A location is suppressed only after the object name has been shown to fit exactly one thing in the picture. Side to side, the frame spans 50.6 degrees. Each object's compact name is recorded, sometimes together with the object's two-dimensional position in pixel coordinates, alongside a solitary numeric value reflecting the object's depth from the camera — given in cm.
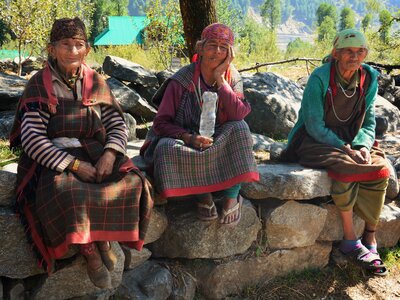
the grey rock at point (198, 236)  303
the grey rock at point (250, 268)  317
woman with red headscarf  271
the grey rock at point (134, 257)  288
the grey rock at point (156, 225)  289
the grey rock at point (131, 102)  463
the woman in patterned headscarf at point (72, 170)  230
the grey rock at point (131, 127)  410
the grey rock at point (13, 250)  244
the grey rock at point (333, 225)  350
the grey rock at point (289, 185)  315
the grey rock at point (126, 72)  497
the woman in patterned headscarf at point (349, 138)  322
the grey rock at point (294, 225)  328
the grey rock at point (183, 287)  302
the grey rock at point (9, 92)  479
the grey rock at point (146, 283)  287
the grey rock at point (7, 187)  248
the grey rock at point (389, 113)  554
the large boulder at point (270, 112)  471
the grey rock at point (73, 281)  257
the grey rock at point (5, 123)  431
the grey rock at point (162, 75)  526
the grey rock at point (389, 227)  371
